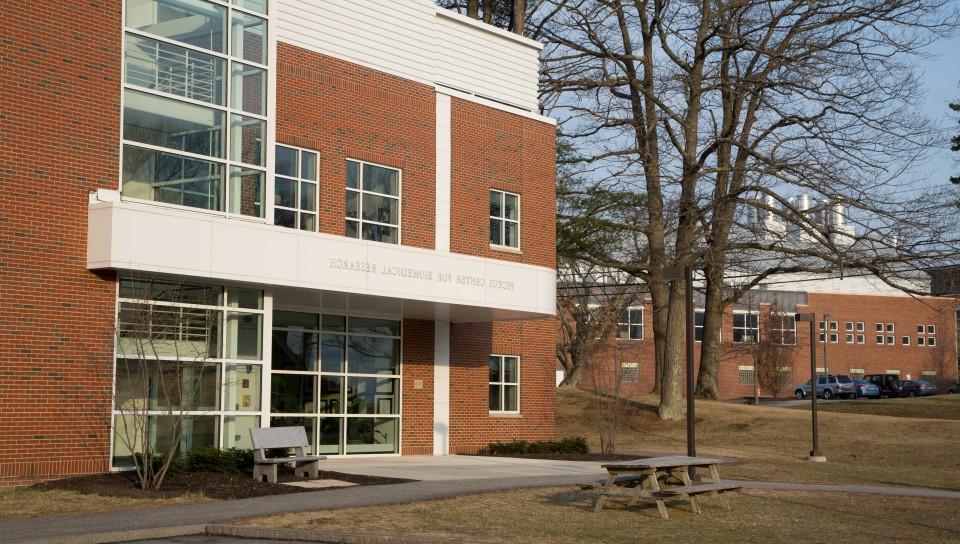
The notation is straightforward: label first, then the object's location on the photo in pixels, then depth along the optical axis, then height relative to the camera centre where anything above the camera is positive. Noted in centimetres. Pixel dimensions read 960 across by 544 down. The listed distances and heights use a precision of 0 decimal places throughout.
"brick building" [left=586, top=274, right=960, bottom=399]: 8150 +279
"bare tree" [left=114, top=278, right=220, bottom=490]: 1989 +6
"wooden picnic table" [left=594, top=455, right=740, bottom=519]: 1619 -158
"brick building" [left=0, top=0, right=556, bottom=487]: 1964 +287
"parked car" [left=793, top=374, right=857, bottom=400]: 7094 -87
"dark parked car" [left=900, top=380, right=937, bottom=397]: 7306 -93
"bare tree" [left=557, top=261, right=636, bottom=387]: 6028 +275
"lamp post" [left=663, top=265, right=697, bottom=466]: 2119 +92
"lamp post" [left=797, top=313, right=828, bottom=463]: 3110 -60
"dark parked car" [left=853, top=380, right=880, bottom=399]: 7081 -103
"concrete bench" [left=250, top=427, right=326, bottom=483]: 2006 -138
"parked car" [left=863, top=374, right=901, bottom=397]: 7231 -69
